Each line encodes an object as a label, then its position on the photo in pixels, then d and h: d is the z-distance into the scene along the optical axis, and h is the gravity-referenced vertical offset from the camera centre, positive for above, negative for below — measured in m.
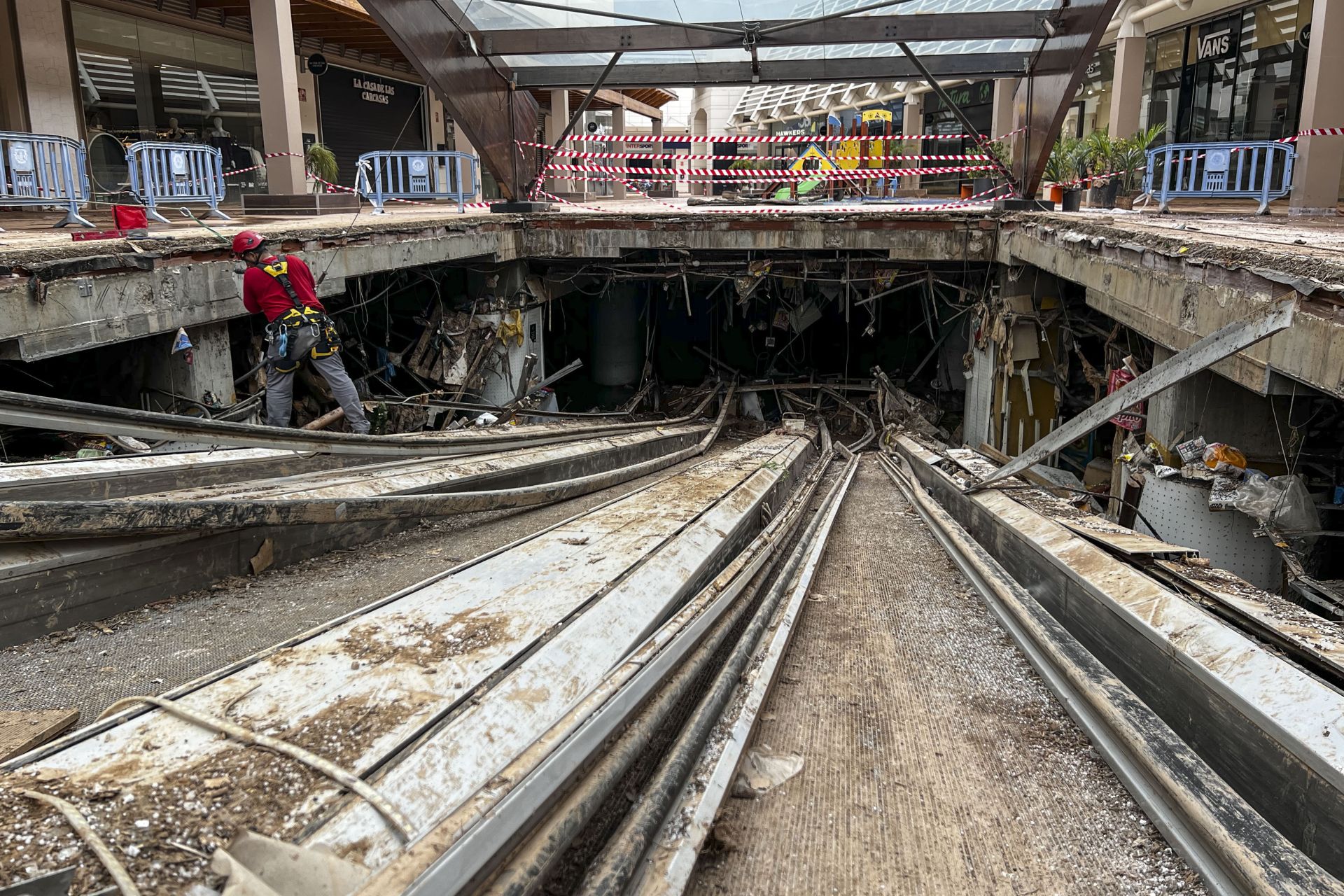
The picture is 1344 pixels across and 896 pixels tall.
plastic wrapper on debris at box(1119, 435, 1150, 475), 5.78 -1.35
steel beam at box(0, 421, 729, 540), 2.80 -0.94
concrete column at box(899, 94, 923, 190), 21.03 +3.32
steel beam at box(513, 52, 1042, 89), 10.86 +2.33
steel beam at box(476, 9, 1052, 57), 9.16 +2.38
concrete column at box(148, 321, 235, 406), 6.68 -0.80
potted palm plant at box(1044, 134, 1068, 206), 13.14 +1.30
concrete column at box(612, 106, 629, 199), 23.52 +3.66
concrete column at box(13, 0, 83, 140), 10.16 +2.30
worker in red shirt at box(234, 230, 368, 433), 6.73 -0.44
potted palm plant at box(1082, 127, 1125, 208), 12.42 +1.32
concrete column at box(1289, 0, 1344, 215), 9.65 +1.21
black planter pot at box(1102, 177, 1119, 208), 12.36 +0.87
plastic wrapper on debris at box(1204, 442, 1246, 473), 5.11 -1.19
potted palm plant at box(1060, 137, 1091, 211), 13.09 +1.36
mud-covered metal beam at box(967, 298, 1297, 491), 3.16 -0.47
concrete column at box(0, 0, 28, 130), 10.02 +2.04
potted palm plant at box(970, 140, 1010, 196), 12.26 +1.53
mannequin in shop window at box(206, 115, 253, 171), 13.45 +1.76
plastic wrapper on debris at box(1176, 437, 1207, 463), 5.25 -1.17
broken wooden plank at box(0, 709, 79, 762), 2.01 -1.10
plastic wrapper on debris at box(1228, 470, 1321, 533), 4.71 -1.35
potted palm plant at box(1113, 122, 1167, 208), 12.41 +1.41
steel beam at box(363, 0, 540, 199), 9.02 +2.06
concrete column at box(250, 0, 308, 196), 10.36 +2.14
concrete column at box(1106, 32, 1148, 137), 13.92 +2.61
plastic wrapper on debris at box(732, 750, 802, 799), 2.22 -1.33
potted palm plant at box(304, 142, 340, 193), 13.11 +1.47
